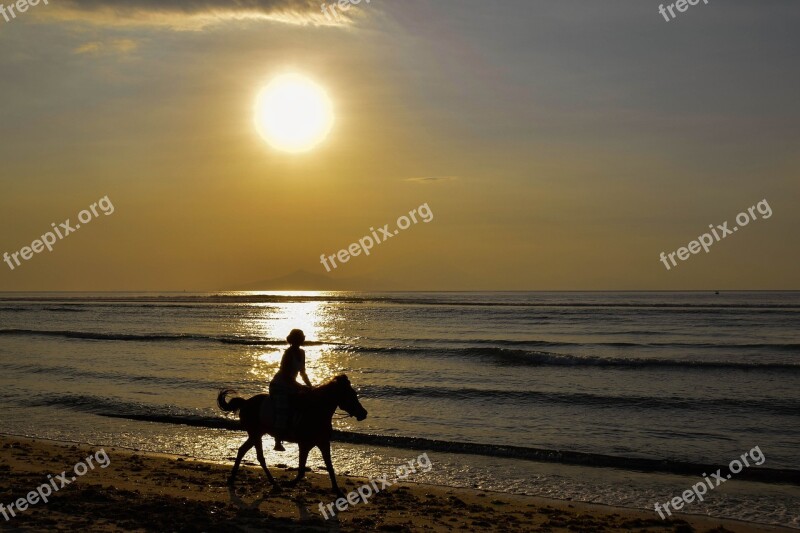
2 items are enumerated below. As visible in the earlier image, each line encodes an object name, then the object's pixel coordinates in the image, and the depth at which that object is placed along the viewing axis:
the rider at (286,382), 10.43
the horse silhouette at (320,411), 10.36
